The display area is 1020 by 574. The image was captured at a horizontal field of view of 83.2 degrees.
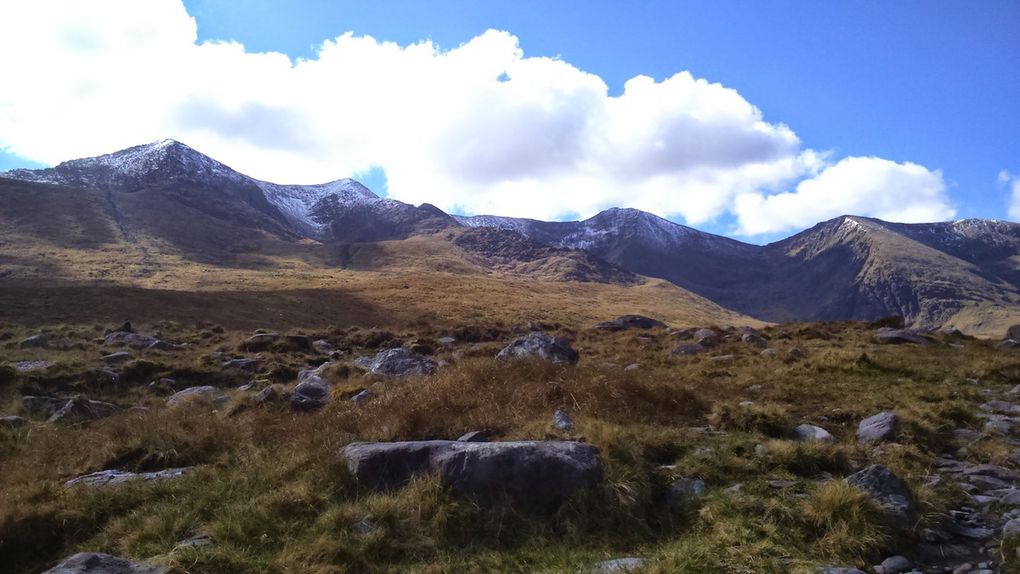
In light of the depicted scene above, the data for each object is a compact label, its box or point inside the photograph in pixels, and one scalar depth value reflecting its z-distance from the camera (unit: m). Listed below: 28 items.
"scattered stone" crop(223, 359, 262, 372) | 19.45
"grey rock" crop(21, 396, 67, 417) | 11.53
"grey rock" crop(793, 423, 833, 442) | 9.13
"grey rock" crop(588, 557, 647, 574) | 5.48
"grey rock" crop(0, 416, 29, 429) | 10.27
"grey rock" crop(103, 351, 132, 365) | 18.14
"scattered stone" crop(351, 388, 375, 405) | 11.28
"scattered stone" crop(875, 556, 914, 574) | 5.55
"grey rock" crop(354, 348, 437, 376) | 15.85
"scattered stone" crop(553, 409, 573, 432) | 8.65
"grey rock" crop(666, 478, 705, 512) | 6.85
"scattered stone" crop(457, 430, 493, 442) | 8.40
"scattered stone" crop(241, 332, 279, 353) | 23.80
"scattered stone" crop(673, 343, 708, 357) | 21.27
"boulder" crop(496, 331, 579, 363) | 17.30
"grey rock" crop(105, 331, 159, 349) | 21.80
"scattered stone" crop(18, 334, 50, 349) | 20.81
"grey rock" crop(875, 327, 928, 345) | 22.34
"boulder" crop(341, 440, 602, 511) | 6.94
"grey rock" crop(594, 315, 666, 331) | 39.03
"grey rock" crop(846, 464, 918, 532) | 6.25
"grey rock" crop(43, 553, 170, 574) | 5.47
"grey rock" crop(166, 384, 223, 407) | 13.11
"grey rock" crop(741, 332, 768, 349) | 22.79
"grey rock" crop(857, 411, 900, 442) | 9.42
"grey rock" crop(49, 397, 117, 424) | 10.96
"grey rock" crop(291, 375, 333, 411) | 12.04
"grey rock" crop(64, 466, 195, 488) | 7.53
